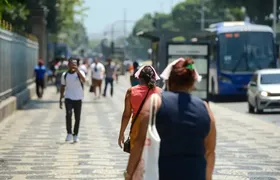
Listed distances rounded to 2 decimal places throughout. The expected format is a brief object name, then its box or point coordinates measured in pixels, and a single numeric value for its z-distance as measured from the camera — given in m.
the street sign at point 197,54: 32.81
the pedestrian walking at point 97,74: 38.28
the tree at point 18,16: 49.22
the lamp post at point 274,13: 59.53
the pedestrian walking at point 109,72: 39.19
